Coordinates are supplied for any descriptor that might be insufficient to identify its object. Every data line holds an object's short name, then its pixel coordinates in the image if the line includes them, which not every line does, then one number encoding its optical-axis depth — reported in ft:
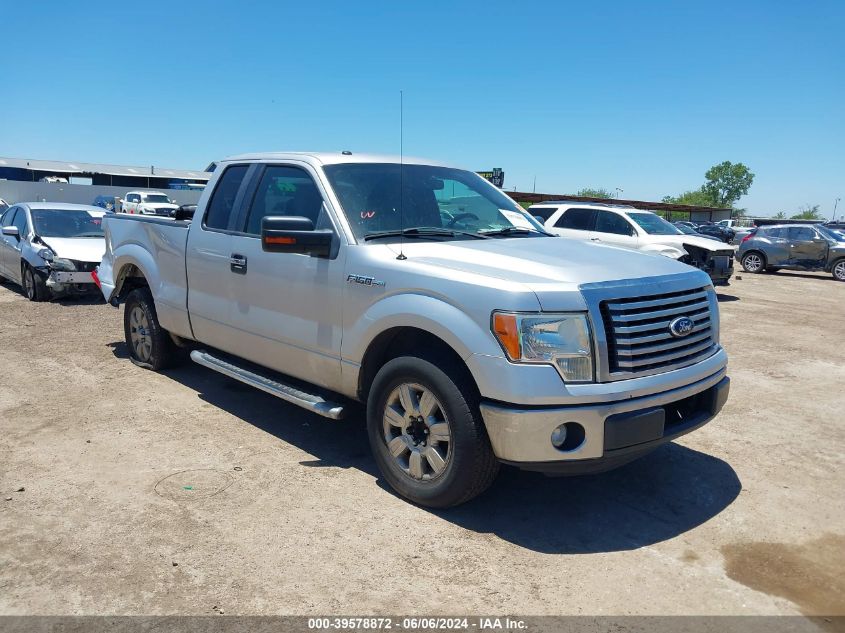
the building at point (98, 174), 214.07
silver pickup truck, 11.01
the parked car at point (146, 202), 96.88
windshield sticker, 16.39
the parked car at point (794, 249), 65.92
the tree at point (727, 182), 472.44
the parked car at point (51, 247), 34.24
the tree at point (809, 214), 425.65
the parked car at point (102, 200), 121.98
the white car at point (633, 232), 45.55
